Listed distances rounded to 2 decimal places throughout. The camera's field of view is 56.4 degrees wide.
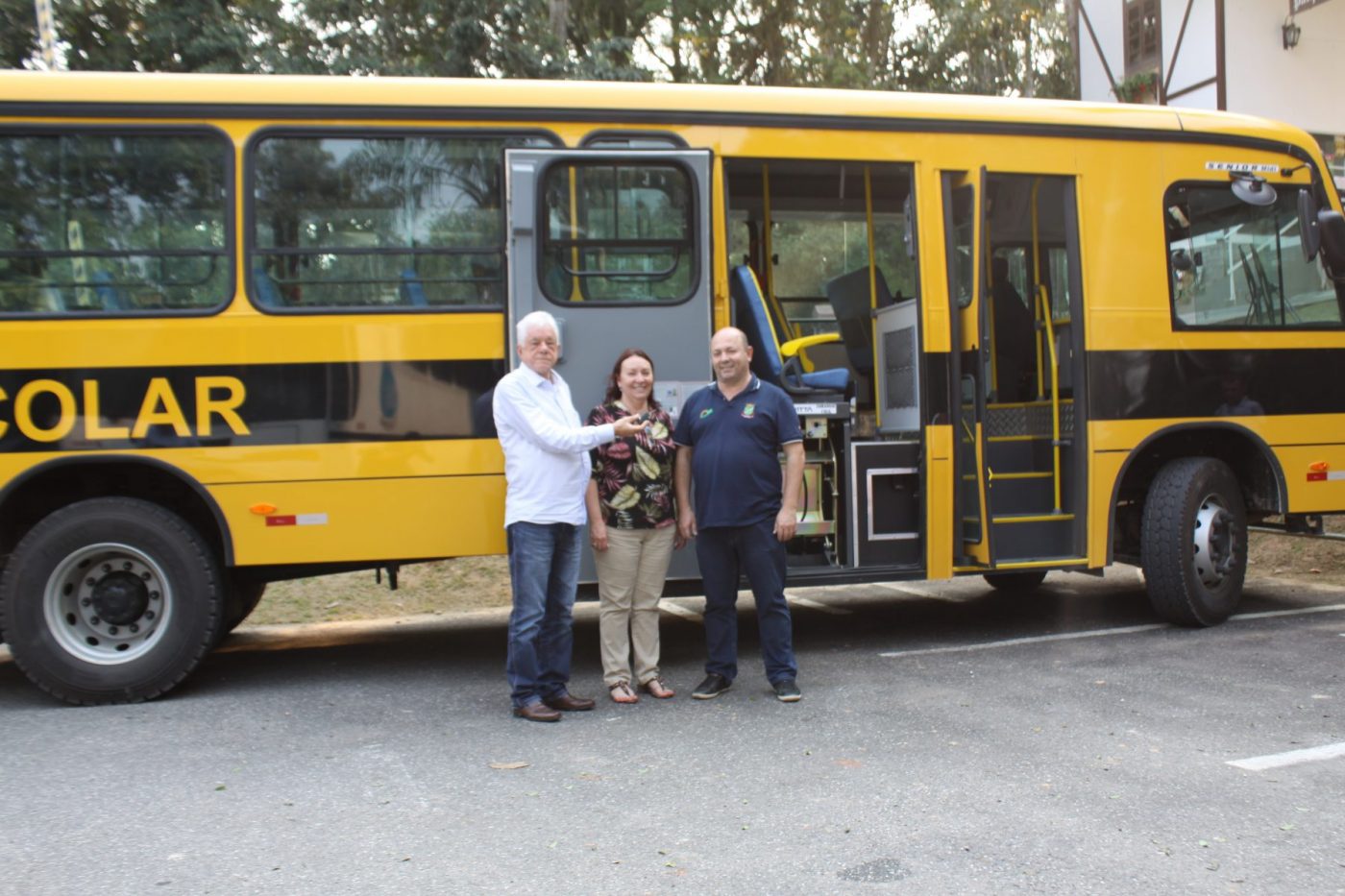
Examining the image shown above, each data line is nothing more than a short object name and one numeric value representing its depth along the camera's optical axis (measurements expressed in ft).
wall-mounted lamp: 54.85
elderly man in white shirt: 18.02
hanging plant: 59.77
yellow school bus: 19.29
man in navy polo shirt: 18.92
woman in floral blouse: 18.94
